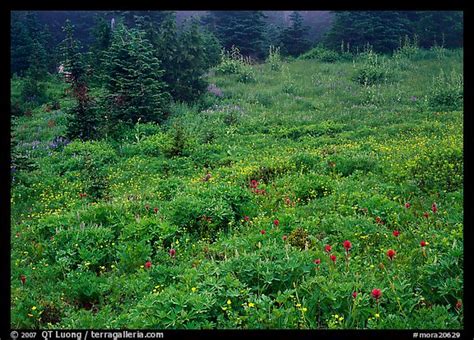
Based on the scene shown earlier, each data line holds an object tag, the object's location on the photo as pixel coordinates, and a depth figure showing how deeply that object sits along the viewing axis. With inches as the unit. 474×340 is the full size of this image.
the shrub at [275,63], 1027.6
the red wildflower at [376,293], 181.9
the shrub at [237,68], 926.4
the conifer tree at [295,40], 1317.7
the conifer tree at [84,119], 564.7
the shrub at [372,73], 837.2
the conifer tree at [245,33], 1259.2
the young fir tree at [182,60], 748.6
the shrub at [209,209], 291.4
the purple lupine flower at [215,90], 803.4
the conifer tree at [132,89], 606.5
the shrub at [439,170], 313.9
